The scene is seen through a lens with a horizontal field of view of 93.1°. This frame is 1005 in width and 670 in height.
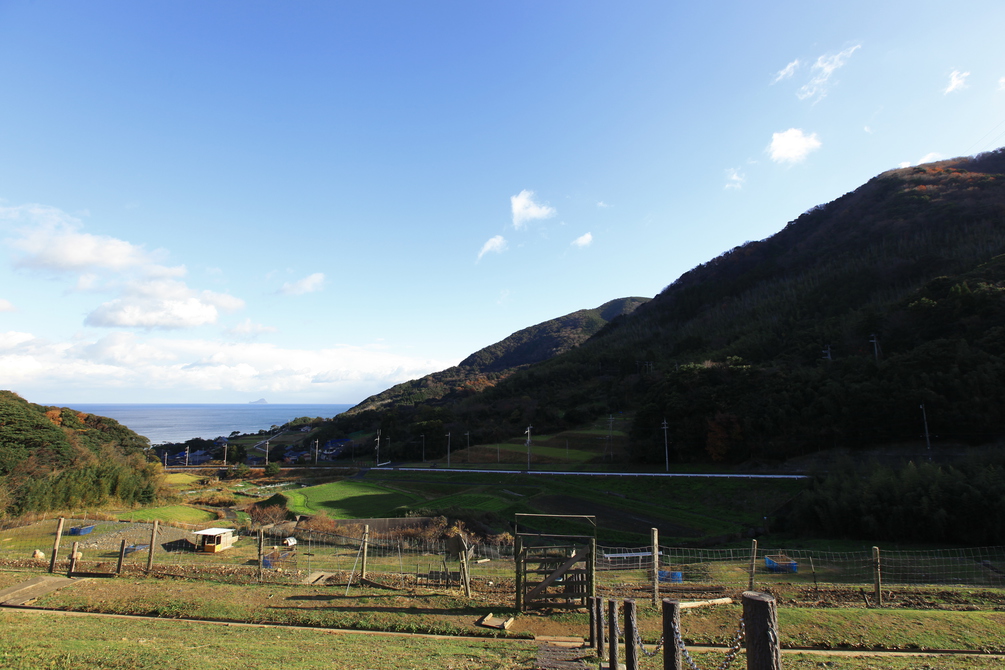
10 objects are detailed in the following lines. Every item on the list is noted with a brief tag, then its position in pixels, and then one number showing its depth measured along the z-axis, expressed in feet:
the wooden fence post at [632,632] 18.65
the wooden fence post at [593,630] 31.22
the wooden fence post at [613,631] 21.39
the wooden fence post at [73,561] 48.93
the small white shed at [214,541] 71.36
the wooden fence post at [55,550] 49.23
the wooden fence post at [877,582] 40.57
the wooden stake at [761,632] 11.87
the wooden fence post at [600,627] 26.99
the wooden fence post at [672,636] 14.65
